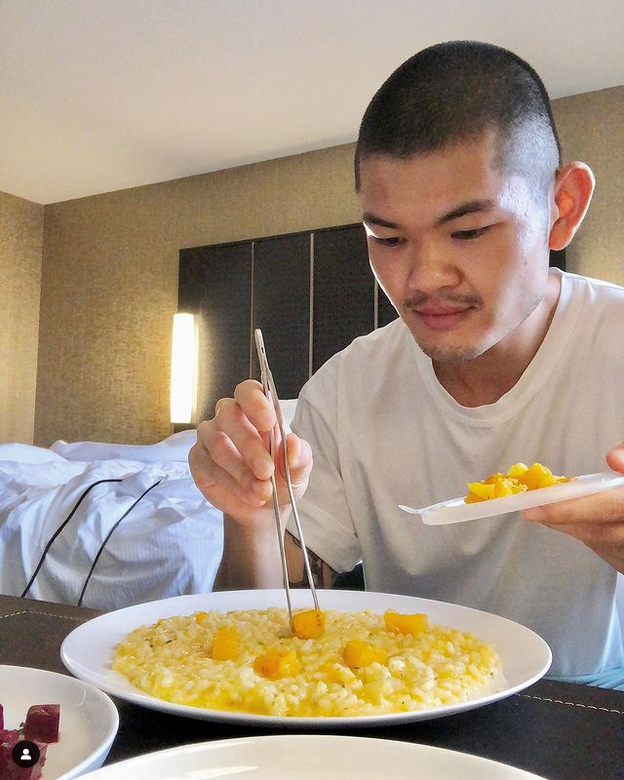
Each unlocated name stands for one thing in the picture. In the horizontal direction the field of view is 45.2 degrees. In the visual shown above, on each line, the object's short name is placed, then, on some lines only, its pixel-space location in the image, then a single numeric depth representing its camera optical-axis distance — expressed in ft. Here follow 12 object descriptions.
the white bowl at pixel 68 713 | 1.55
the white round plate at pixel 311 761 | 1.41
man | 3.36
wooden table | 1.80
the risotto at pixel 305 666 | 1.94
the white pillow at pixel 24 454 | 9.69
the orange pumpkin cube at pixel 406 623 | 2.46
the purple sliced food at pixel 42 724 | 1.67
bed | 5.78
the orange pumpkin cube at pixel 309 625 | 2.40
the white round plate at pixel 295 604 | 1.82
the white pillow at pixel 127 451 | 10.86
